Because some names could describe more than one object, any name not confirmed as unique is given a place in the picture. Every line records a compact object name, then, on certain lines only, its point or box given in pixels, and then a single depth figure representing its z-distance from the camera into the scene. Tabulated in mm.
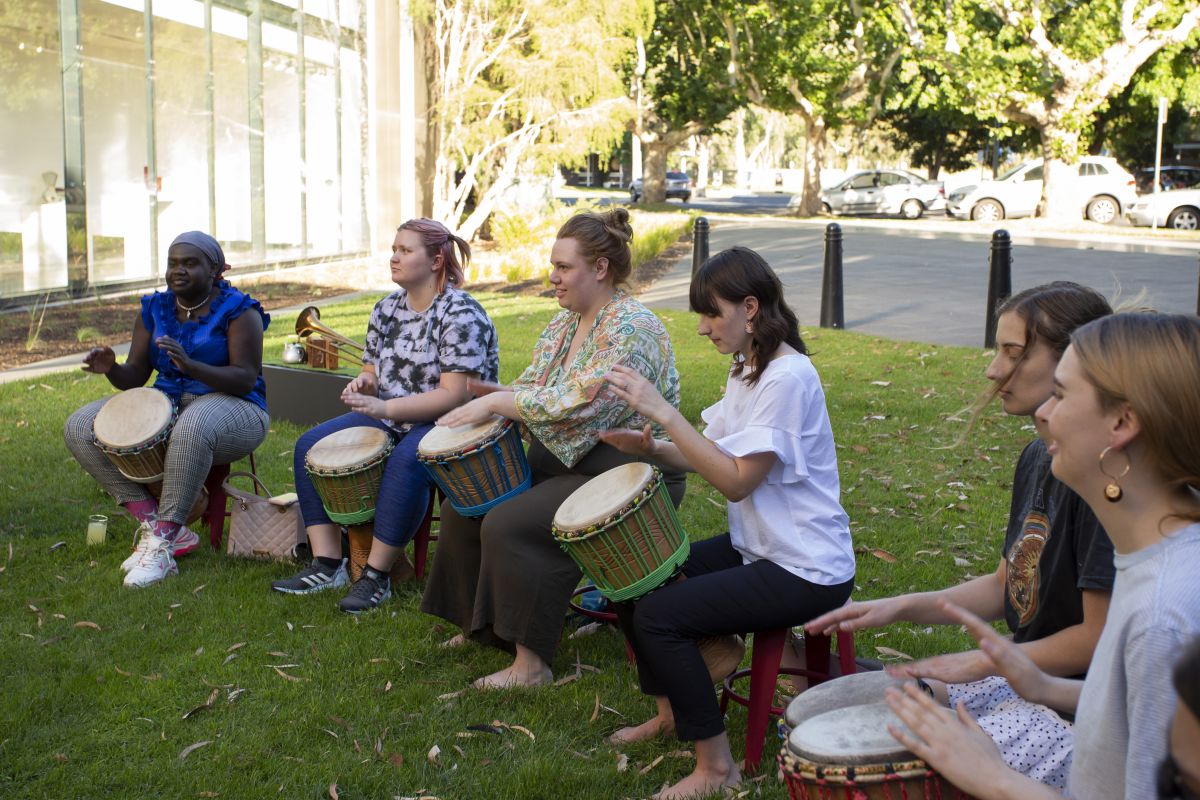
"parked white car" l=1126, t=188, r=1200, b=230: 28203
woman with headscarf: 5609
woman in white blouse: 3521
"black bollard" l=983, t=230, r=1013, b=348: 11773
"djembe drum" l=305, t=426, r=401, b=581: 5184
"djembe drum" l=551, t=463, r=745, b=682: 3646
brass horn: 7258
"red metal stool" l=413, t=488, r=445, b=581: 5543
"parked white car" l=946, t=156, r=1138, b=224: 30531
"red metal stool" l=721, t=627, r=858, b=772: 3617
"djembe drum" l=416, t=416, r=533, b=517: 4559
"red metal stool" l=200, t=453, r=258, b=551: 6000
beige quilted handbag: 5770
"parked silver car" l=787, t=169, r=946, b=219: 37219
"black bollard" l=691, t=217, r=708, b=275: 15289
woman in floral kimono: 4355
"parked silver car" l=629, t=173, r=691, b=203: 52219
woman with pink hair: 5223
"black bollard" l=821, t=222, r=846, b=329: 13234
